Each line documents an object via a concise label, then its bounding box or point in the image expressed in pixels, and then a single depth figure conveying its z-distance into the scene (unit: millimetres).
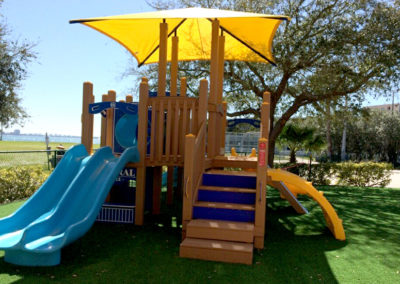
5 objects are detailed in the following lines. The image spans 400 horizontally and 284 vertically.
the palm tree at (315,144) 17828
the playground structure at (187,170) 4668
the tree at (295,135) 17078
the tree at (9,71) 14375
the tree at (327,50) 11656
